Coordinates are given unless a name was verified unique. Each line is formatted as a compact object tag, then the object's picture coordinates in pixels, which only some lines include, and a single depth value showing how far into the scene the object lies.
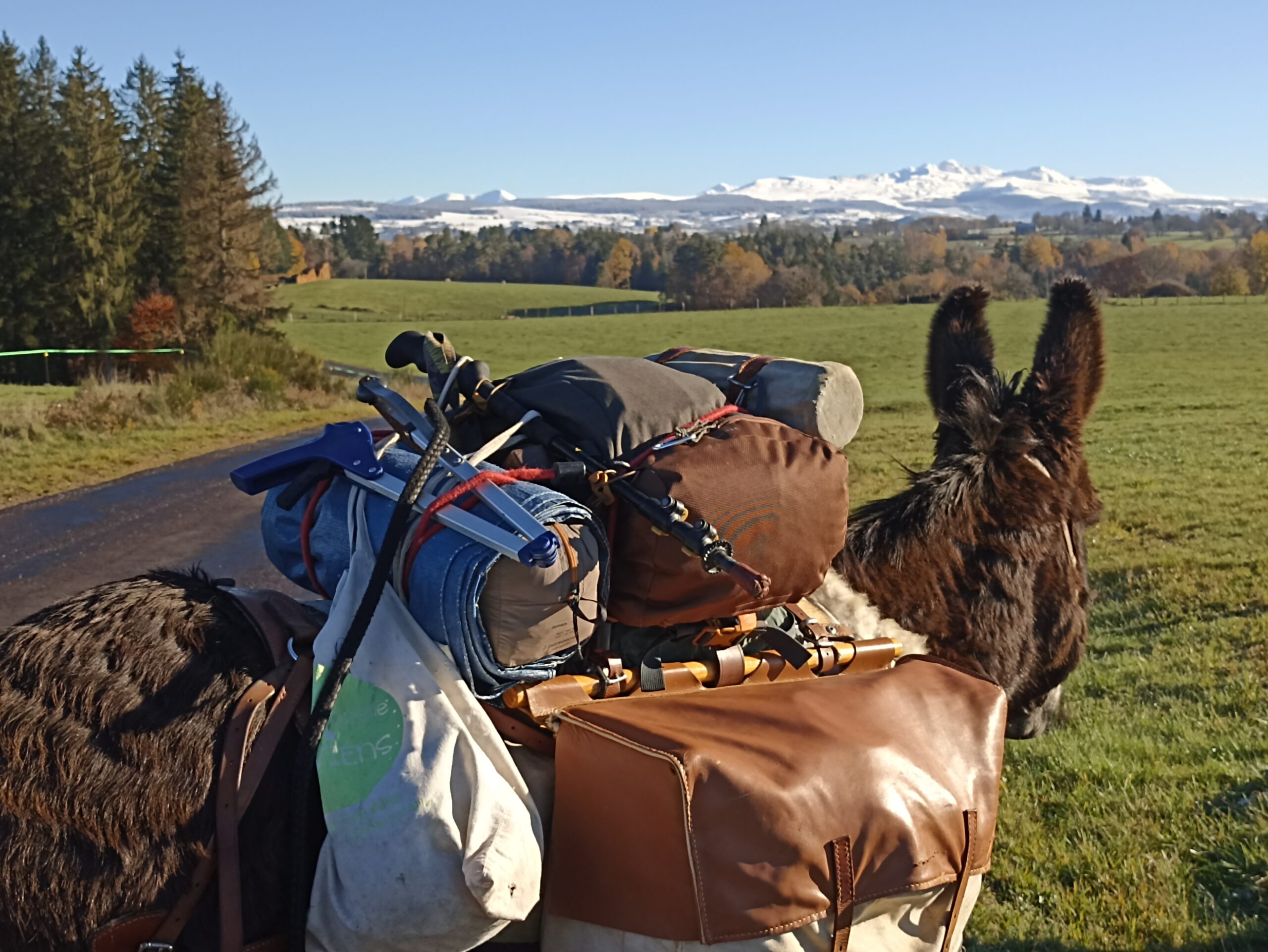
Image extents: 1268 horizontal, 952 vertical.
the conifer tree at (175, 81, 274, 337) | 46.00
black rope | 2.06
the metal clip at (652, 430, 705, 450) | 2.38
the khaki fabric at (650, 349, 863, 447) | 2.69
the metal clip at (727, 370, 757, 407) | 2.75
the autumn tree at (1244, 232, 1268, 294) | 94.75
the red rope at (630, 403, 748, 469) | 2.36
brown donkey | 2.00
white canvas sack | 2.01
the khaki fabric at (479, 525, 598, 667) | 2.10
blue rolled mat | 2.12
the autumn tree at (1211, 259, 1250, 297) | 83.88
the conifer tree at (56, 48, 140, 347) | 46.72
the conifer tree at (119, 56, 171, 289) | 49.91
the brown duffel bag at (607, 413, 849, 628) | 2.32
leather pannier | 2.14
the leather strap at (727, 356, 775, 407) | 2.77
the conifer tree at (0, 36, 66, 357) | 46.97
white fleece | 3.13
